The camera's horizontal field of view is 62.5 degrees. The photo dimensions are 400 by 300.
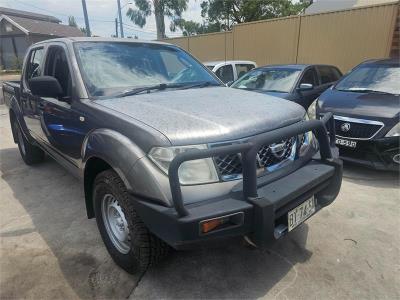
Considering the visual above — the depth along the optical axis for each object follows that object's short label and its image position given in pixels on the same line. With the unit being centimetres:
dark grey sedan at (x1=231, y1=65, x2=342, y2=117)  642
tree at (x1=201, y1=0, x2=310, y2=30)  2583
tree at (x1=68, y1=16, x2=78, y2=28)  7949
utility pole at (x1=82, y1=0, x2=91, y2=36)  1725
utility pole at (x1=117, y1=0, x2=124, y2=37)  2736
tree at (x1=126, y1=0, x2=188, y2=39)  2100
